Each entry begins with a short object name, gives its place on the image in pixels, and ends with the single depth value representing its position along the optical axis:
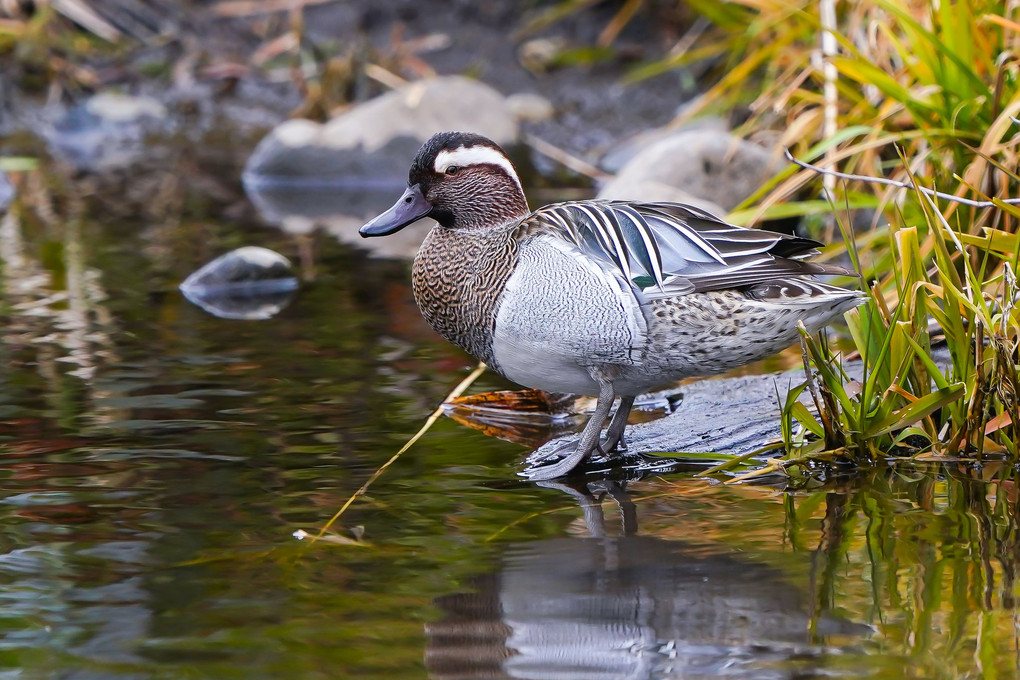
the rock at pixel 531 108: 23.77
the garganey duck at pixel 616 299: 7.73
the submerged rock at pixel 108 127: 24.39
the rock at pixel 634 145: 20.22
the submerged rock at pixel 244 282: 13.24
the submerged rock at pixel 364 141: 21.03
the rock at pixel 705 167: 15.61
